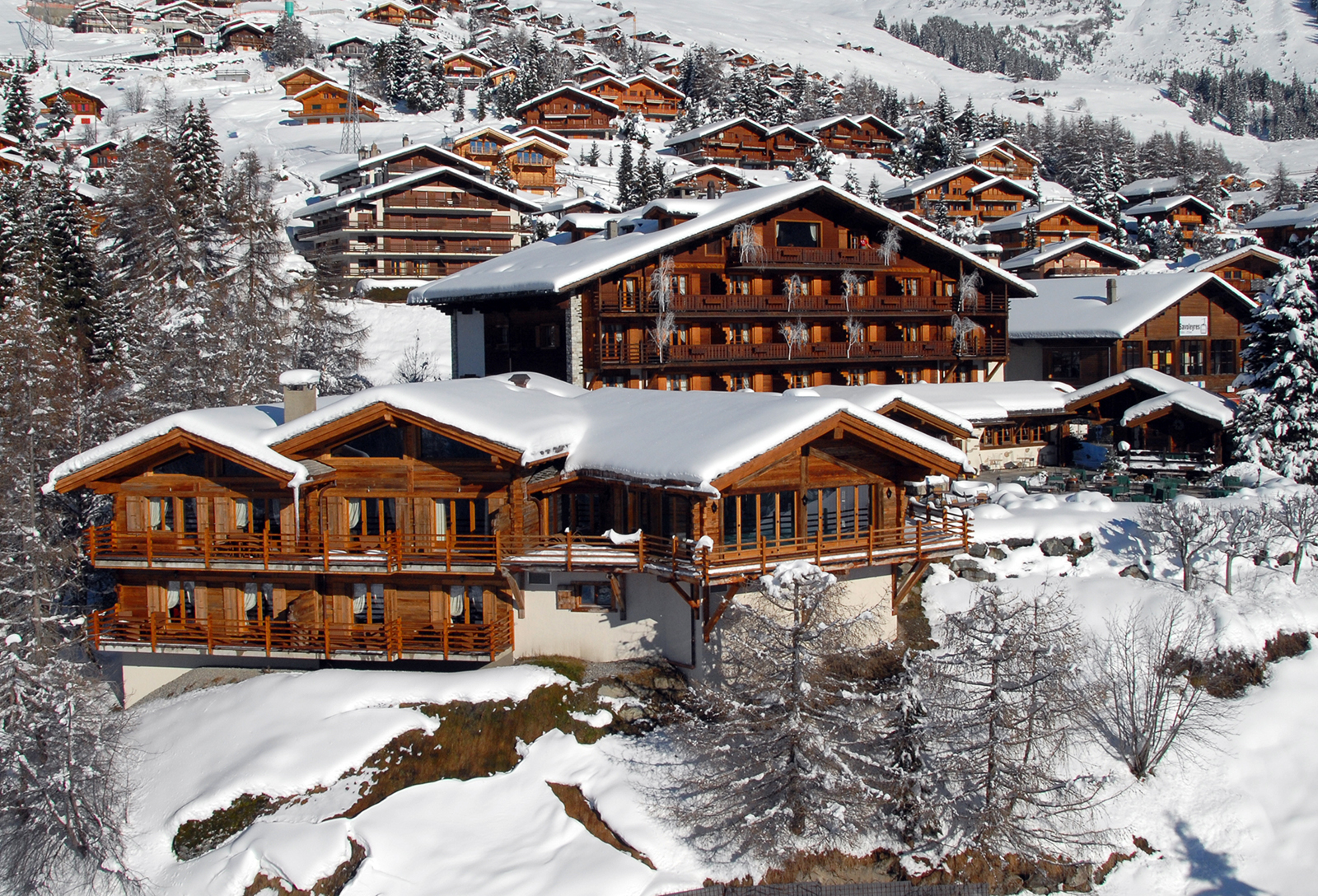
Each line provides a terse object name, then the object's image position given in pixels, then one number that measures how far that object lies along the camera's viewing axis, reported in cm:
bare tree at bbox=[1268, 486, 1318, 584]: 3016
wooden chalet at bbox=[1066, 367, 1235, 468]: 3975
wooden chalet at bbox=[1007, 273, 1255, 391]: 4638
